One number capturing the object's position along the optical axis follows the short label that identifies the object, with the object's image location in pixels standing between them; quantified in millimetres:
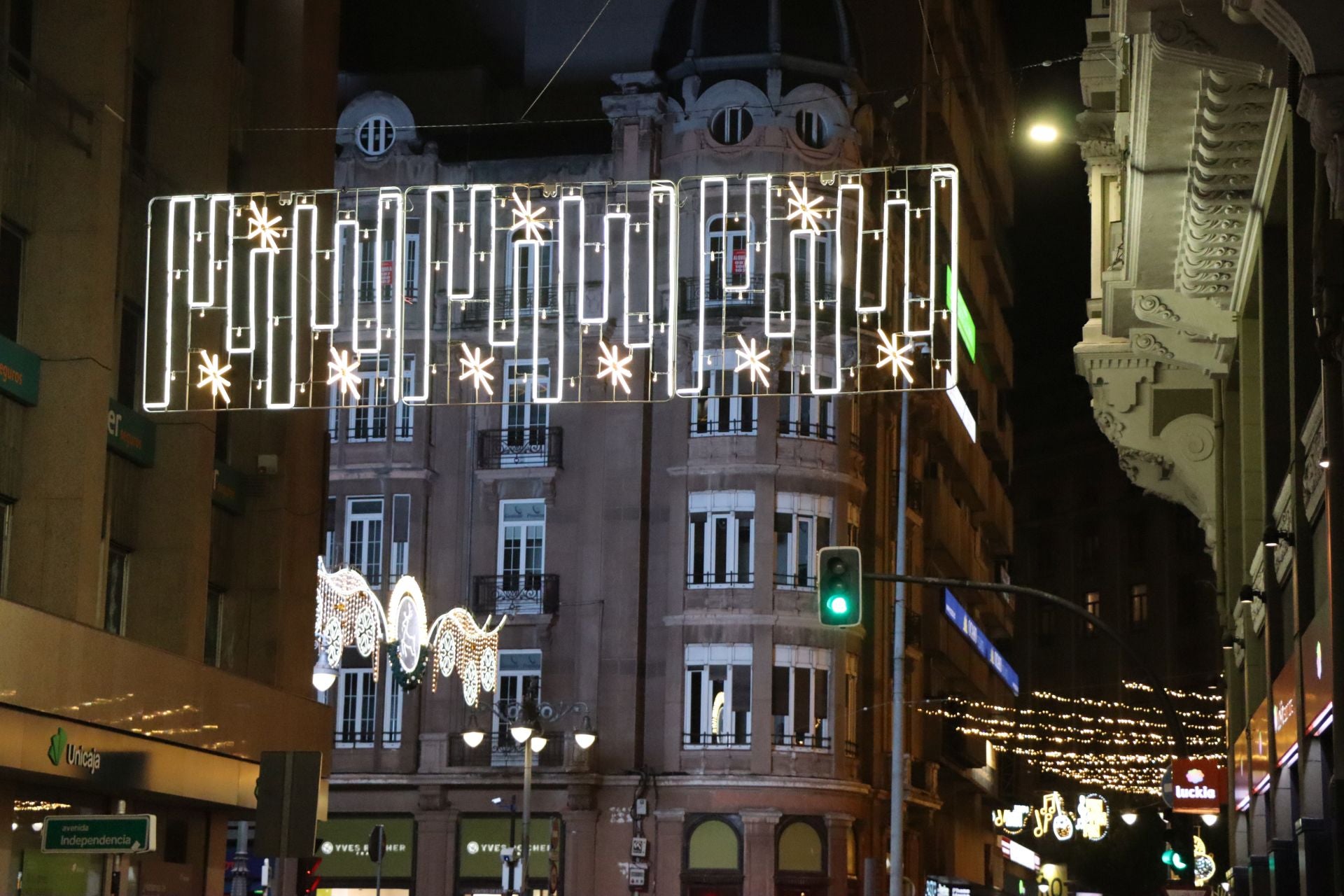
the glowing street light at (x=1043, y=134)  24105
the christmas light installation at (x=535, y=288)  27734
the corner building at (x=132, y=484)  23047
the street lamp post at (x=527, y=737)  39781
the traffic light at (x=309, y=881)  22719
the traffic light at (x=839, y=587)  21656
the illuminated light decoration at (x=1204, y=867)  33594
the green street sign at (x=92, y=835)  17281
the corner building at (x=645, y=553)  52344
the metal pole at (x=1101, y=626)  21031
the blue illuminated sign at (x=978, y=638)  67688
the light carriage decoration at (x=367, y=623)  35938
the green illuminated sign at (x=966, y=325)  66562
